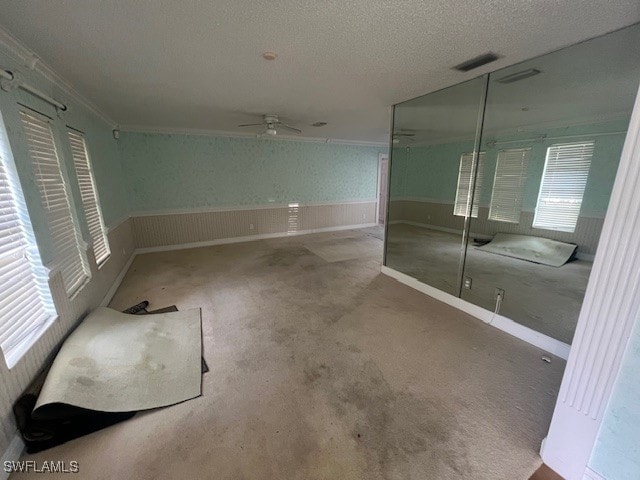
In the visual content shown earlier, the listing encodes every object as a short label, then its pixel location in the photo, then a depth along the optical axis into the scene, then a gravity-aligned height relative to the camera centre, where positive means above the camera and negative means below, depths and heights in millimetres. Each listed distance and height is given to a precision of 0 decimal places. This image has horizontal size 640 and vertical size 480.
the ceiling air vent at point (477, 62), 1965 +950
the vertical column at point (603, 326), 972 -598
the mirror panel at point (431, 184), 3096 -42
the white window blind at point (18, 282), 1434 -613
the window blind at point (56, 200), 1893 -145
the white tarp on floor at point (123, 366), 1538 -1307
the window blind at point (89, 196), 2674 -163
